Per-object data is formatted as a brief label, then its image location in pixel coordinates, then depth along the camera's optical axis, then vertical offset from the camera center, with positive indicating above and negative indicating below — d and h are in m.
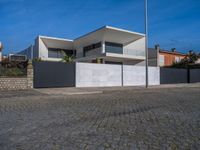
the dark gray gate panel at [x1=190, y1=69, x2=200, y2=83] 30.10 +0.52
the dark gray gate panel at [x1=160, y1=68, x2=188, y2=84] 26.11 +0.41
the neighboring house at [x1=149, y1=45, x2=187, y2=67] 36.31 +4.25
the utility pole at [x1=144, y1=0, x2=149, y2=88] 19.29 +4.58
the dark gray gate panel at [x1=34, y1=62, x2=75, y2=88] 16.59 +0.41
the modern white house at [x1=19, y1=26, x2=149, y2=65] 28.70 +5.44
